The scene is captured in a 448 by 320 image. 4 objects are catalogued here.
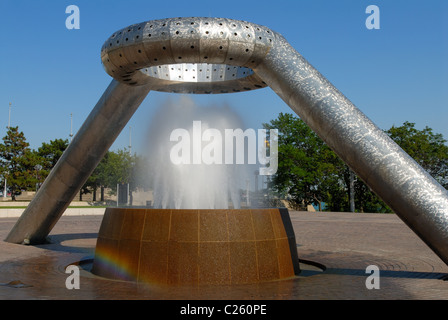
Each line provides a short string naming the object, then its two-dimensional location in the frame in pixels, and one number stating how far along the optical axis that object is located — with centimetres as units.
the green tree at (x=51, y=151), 5844
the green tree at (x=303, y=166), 5009
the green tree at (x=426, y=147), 4847
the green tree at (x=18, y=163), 5450
